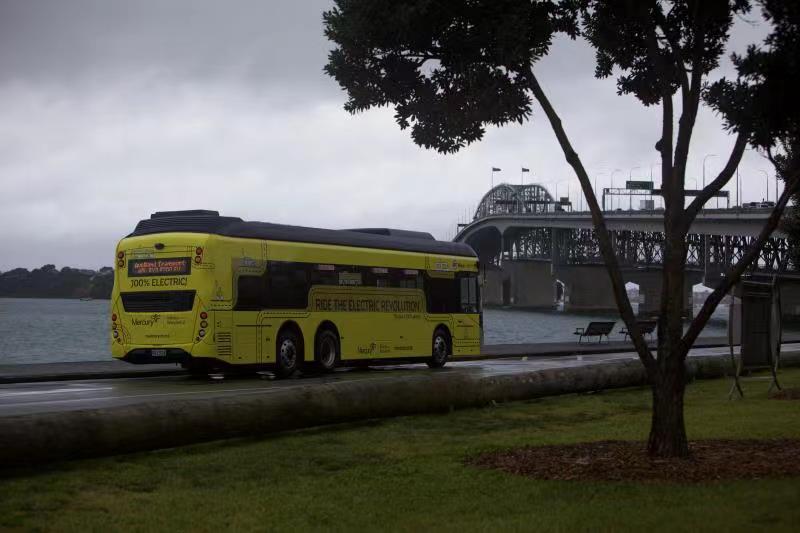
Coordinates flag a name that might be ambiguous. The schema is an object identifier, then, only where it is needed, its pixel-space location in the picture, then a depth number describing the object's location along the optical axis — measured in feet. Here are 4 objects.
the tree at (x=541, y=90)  36.60
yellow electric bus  77.77
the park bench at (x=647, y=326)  147.77
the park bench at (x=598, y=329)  166.85
